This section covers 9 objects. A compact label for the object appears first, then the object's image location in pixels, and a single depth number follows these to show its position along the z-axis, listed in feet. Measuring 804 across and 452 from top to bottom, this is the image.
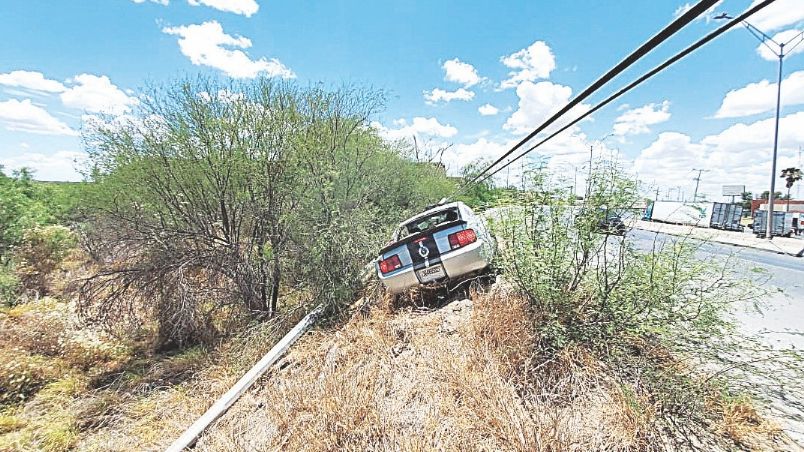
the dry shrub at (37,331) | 20.47
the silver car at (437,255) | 14.73
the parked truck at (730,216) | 66.59
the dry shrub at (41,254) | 29.30
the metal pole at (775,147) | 46.25
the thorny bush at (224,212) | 19.01
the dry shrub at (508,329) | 9.12
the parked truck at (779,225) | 56.82
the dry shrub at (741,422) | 6.73
